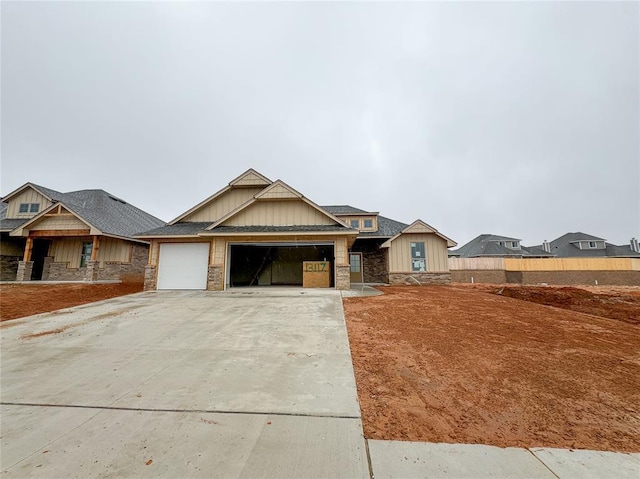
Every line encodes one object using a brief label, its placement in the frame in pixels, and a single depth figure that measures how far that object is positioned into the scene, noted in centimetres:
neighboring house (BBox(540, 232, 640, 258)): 3394
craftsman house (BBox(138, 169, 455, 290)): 1262
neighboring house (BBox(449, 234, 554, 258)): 3131
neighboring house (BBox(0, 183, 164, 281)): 1541
